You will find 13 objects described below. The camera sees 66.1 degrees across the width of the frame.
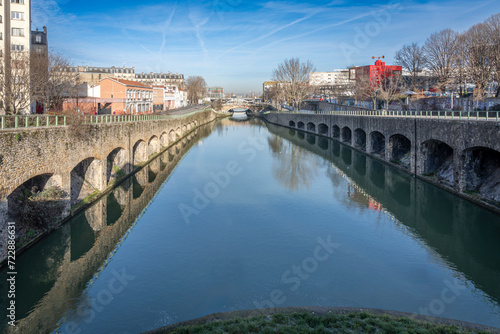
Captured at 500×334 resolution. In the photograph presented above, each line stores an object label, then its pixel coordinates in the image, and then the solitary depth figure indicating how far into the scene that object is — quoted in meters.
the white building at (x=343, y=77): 149.75
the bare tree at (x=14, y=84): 28.47
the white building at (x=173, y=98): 92.79
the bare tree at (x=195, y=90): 140.30
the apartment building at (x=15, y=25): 39.66
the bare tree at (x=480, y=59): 42.03
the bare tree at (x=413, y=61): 65.50
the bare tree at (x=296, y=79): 88.12
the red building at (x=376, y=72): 65.69
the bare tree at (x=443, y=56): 51.19
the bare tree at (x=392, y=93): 53.06
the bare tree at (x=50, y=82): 33.00
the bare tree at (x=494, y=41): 40.22
